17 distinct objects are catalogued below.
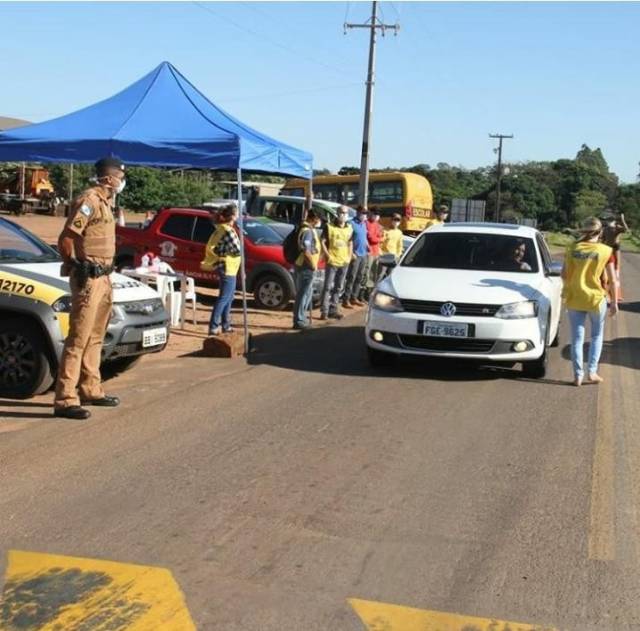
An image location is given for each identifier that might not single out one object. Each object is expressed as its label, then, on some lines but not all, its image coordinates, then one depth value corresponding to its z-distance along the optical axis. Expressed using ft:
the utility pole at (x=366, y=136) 95.61
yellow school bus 109.91
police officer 21.43
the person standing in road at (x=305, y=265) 39.32
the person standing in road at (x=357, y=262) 50.08
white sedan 27.58
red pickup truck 47.34
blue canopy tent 32.86
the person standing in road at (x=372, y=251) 53.67
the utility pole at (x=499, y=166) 225.97
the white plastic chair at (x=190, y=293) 40.47
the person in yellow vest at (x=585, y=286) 27.20
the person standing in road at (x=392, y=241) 54.95
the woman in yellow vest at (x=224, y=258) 36.55
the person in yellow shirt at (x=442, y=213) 58.80
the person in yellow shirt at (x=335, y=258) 44.78
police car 23.04
